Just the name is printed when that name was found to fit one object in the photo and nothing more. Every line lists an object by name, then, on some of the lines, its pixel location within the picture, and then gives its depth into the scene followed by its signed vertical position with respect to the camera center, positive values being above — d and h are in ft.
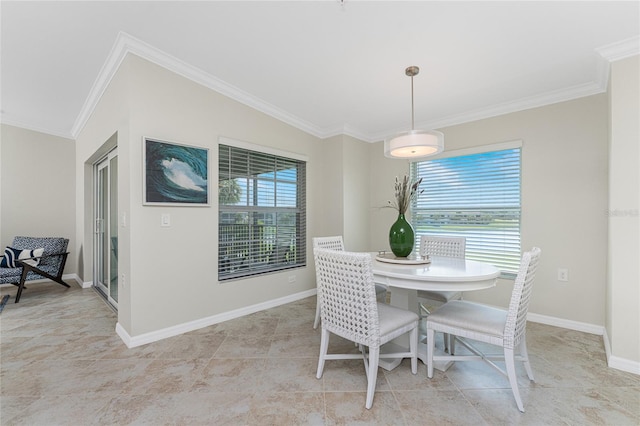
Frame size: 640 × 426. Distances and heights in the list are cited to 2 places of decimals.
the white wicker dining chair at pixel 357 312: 5.50 -2.25
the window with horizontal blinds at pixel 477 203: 10.67 +0.30
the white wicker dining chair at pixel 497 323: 5.38 -2.44
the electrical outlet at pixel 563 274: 9.43 -2.23
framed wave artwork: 8.12 +1.16
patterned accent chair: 13.00 -2.11
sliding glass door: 10.69 -0.79
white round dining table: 5.82 -1.50
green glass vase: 7.74 -0.79
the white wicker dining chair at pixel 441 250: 8.01 -1.44
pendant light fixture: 7.39 +1.85
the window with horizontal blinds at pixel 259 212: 10.35 -0.09
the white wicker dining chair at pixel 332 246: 9.11 -1.29
